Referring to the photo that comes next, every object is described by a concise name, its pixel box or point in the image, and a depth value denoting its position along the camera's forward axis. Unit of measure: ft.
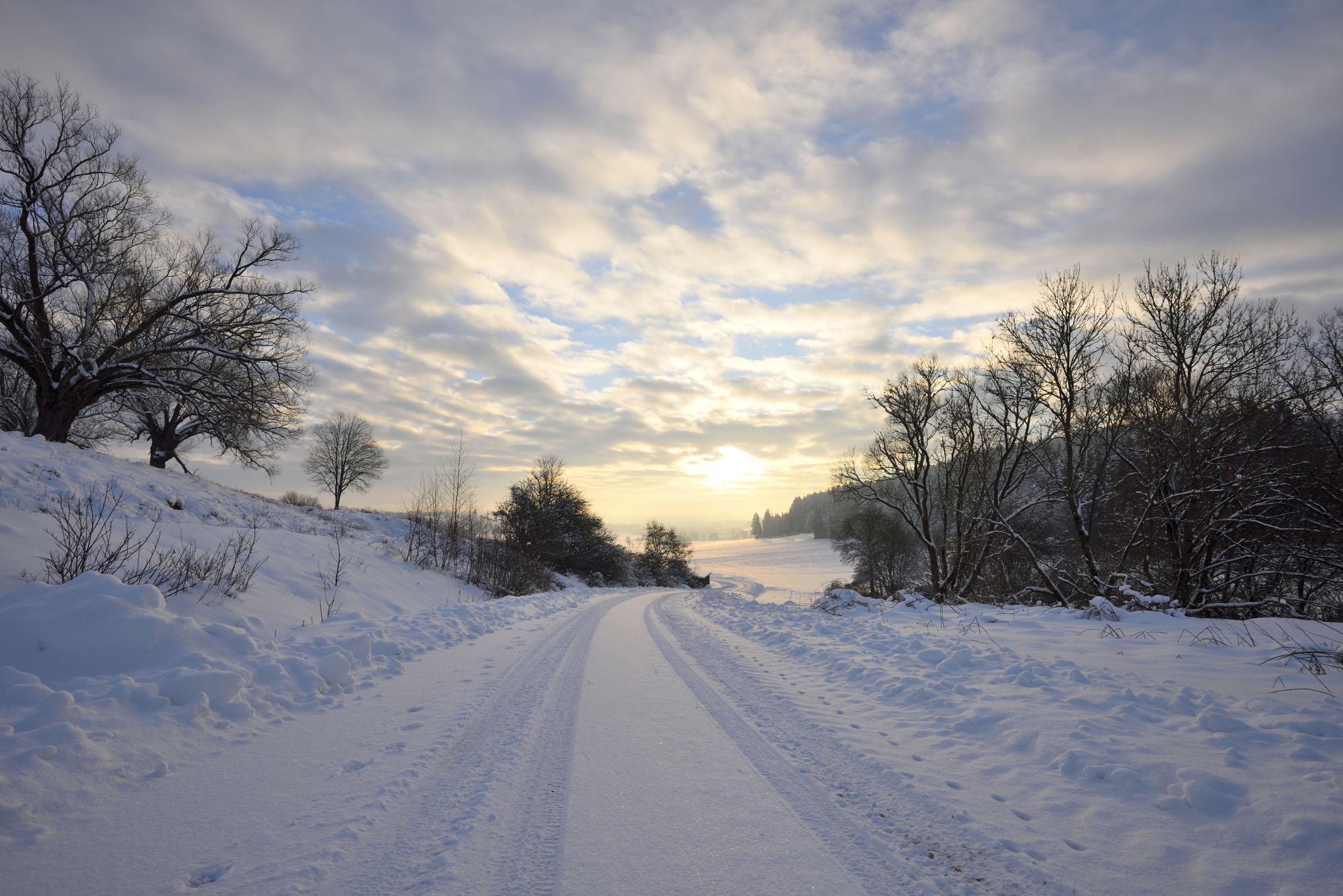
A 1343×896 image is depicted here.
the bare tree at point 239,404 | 59.31
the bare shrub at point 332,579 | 35.22
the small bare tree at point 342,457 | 168.04
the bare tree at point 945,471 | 66.08
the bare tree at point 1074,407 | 51.13
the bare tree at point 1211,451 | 41.01
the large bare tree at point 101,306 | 50.75
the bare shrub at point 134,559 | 23.29
